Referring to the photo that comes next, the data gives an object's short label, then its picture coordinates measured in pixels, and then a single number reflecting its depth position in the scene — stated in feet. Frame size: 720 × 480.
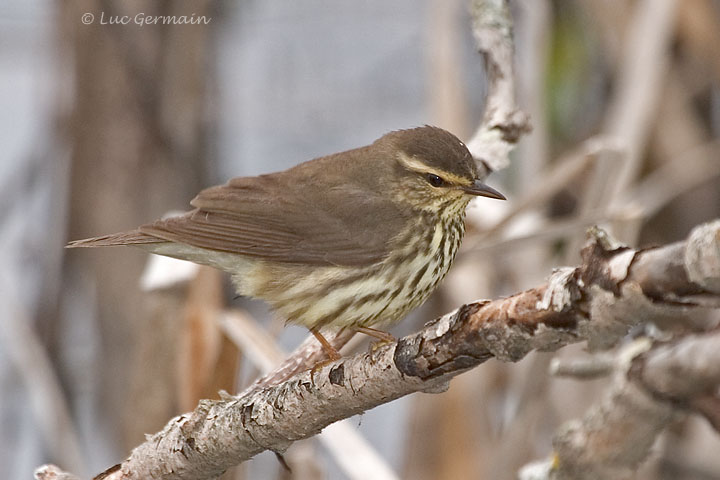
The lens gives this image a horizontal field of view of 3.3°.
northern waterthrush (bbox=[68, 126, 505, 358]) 11.57
